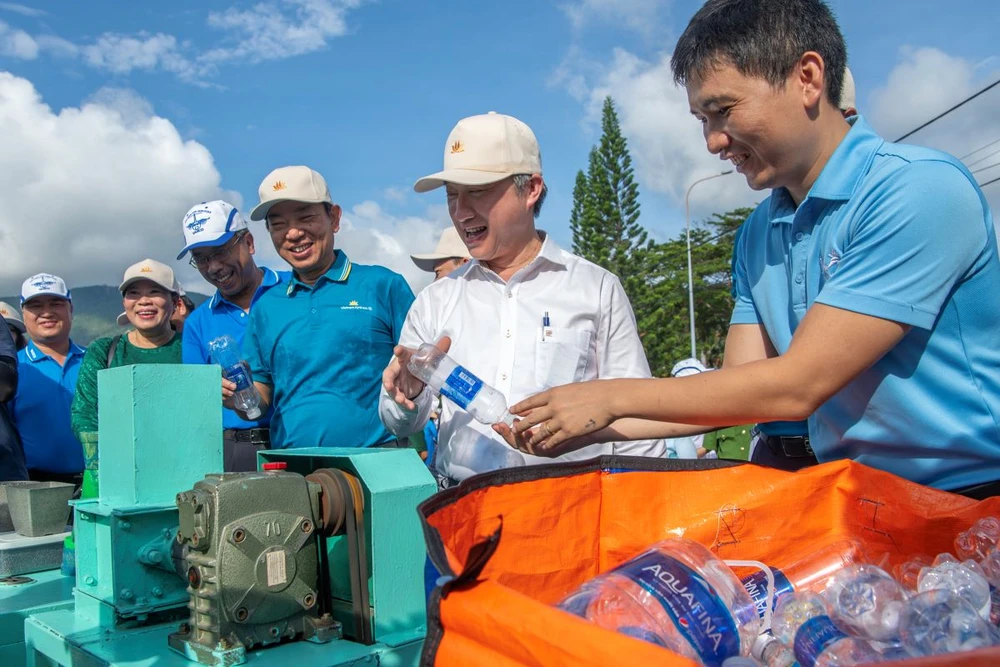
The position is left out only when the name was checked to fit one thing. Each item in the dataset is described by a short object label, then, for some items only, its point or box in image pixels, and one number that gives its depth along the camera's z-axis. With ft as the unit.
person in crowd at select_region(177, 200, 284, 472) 12.12
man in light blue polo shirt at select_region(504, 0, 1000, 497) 4.53
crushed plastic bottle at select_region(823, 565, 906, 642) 3.78
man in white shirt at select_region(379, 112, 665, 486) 7.55
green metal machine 5.20
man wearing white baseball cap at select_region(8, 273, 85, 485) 16.43
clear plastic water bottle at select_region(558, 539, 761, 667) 3.59
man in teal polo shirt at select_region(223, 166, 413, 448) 10.27
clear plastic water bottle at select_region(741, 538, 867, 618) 4.50
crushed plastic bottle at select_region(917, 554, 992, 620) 4.03
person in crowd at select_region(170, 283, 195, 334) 15.87
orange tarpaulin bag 4.58
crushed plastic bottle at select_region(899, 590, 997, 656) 3.36
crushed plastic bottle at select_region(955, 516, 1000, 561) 4.58
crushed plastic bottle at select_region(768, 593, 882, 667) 3.36
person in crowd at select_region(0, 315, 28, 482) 11.59
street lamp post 97.81
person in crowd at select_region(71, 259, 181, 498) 14.19
